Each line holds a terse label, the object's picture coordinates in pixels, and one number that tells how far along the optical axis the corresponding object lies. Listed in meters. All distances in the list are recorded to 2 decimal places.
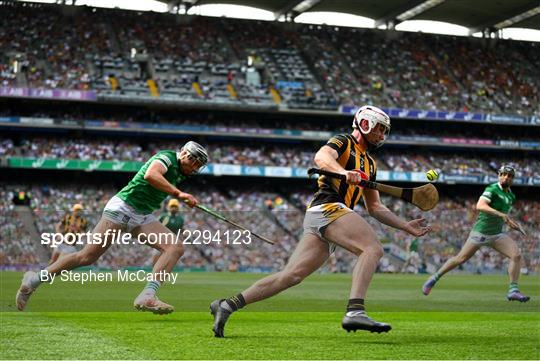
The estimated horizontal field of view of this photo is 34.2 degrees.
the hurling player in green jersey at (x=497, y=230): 16.53
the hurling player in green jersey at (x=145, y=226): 11.13
